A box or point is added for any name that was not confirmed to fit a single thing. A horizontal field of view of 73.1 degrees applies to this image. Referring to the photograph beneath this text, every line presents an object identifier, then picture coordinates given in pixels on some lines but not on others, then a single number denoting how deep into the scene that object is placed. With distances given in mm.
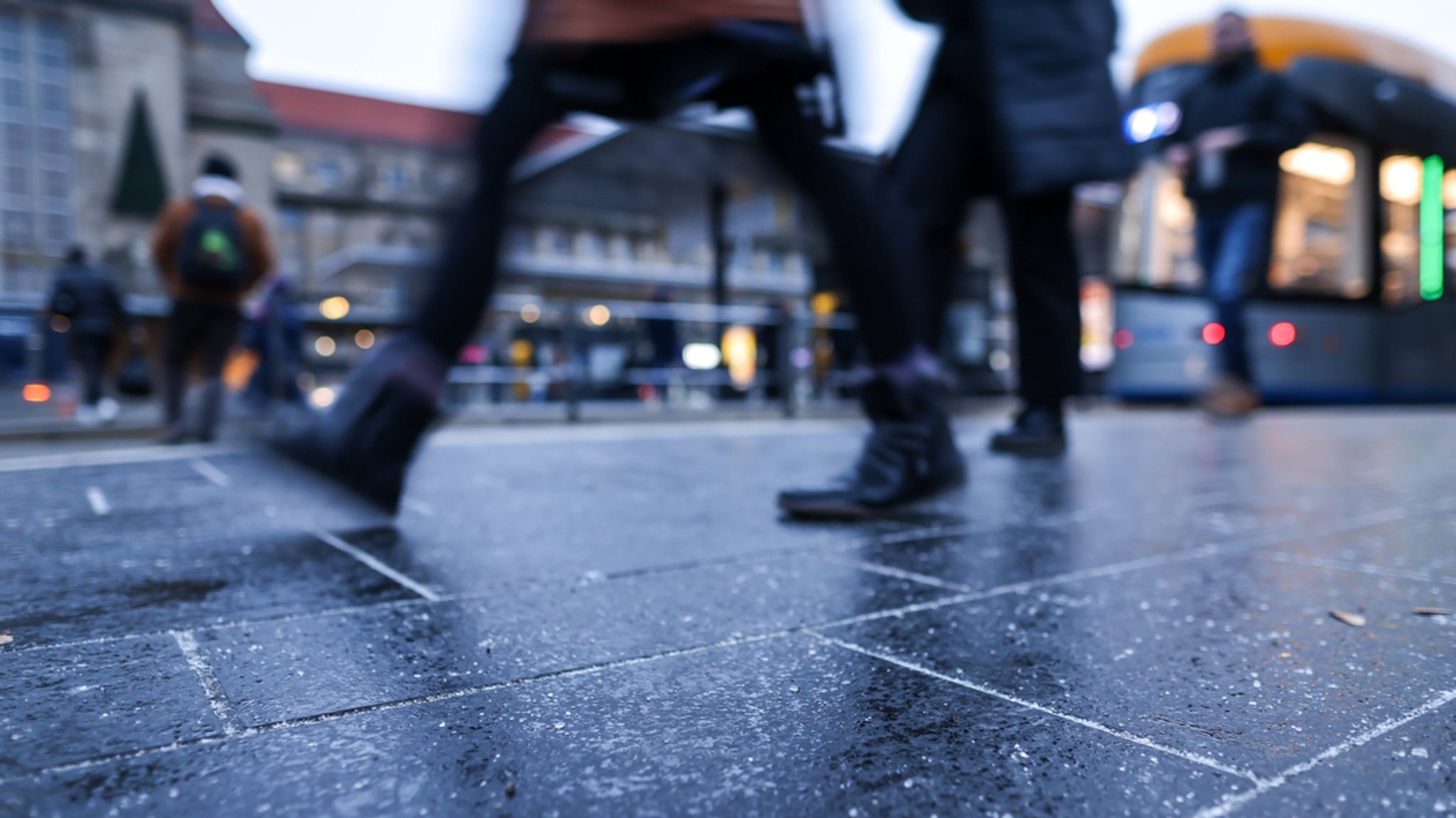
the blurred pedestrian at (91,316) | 7805
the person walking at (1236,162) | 5793
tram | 8711
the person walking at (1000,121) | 2807
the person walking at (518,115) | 1763
